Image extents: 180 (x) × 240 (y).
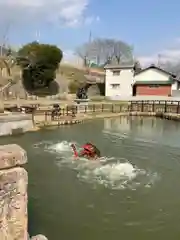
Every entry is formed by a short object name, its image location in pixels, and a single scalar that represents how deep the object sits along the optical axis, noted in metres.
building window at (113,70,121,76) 32.43
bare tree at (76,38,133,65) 57.04
